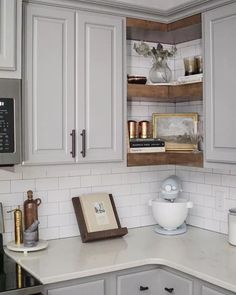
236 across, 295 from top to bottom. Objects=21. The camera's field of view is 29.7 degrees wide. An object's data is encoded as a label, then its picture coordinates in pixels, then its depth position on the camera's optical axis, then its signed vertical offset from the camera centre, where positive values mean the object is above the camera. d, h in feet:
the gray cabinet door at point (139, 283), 7.62 -2.48
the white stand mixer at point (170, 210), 9.41 -1.45
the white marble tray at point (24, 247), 8.09 -1.93
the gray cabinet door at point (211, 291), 6.73 -2.32
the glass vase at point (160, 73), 9.59 +1.49
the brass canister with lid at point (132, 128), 9.43 +0.30
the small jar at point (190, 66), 9.24 +1.60
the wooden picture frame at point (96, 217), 8.96 -1.57
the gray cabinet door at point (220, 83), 7.89 +1.07
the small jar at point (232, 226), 8.47 -1.62
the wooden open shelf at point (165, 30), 8.91 +2.36
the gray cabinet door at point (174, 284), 7.41 -2.46
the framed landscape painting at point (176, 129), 9.58 +0.28
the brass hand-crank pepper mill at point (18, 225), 8.42 -1.58
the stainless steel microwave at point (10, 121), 7.34 +0.35
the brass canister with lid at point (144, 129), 9.70 +0.28
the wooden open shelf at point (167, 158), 8.80 -0.34
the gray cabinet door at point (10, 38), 7.29 +1.73
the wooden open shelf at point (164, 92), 8.93 +1.03
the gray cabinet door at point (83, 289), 7.05 -2.38
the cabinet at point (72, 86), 7.86 +1.03
